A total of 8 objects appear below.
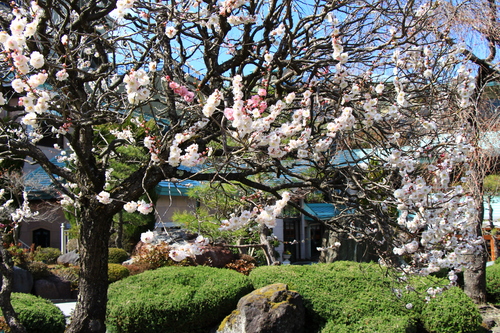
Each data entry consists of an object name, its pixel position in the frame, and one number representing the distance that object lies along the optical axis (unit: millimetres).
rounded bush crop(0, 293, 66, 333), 5293
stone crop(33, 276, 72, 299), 9438
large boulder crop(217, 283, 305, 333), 5672
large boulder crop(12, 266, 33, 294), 8898
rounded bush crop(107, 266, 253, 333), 5828
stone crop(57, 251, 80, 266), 11474
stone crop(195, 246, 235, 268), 10180
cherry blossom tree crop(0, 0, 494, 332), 3425
